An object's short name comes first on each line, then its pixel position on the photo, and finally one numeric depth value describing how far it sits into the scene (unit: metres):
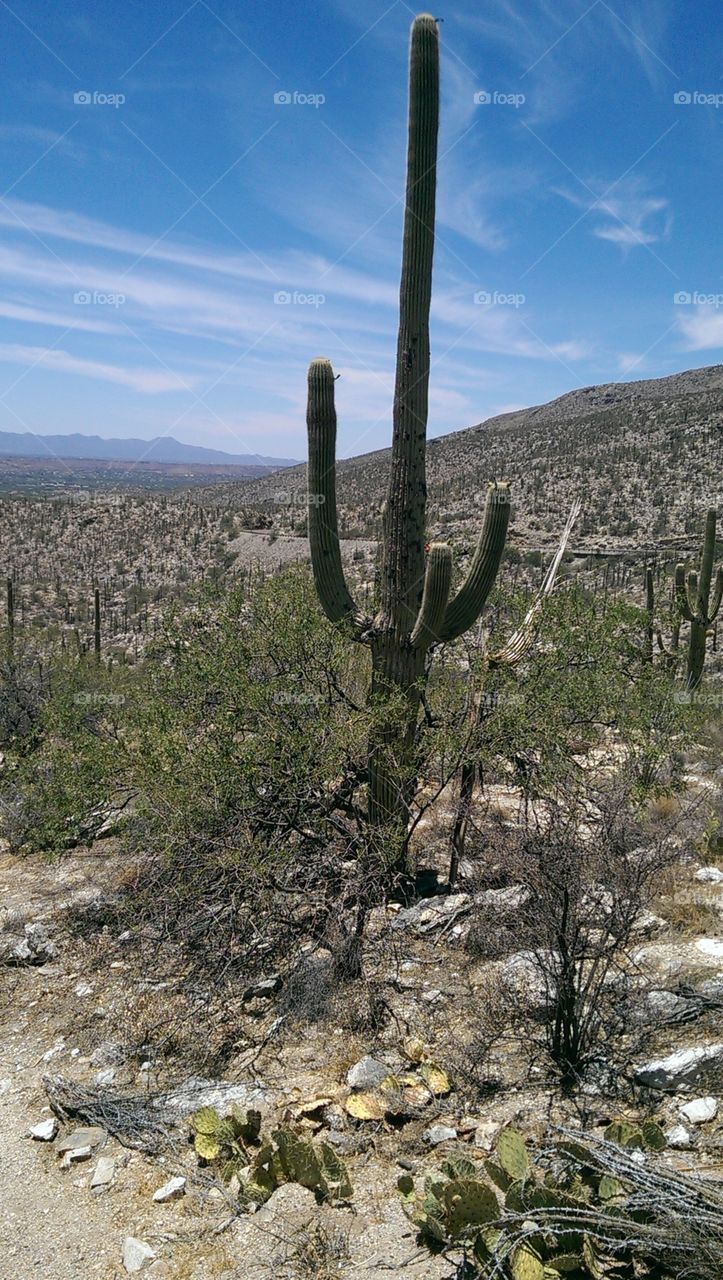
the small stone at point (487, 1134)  3.86
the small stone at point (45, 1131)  4.35
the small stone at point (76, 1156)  4.12
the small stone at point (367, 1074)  4.39
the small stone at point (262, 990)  5.60
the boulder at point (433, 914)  6.12
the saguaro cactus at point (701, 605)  13.53
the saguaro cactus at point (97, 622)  18.63
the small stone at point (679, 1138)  3.57
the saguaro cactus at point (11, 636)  13.91
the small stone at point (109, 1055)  5.06
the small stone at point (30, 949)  6.59
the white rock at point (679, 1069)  4.01
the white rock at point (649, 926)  5.68
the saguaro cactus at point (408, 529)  6.67
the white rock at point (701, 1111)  3.76
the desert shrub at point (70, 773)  7.18
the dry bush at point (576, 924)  4.31
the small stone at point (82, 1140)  4.23
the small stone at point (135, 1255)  3.34
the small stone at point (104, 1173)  3.95
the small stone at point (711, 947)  5.38
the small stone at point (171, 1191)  3.77
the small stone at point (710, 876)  6.71
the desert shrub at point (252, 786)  5.88
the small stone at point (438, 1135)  3.93
